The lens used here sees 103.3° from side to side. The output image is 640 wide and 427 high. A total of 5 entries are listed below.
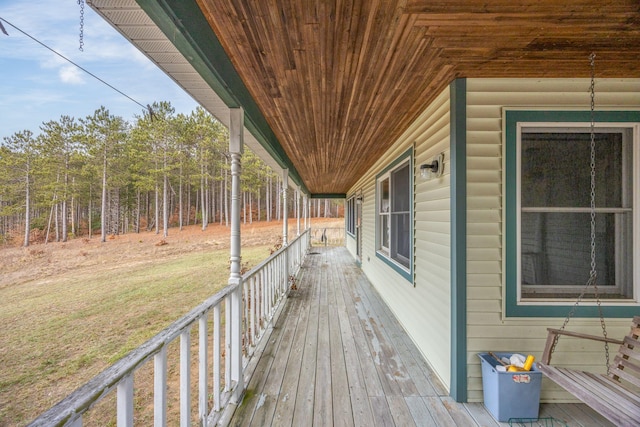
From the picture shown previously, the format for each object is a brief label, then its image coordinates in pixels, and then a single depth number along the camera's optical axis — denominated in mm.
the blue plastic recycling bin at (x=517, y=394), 1859
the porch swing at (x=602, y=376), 1414
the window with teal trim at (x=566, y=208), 2080
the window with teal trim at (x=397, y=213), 3464
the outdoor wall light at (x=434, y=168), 2393
